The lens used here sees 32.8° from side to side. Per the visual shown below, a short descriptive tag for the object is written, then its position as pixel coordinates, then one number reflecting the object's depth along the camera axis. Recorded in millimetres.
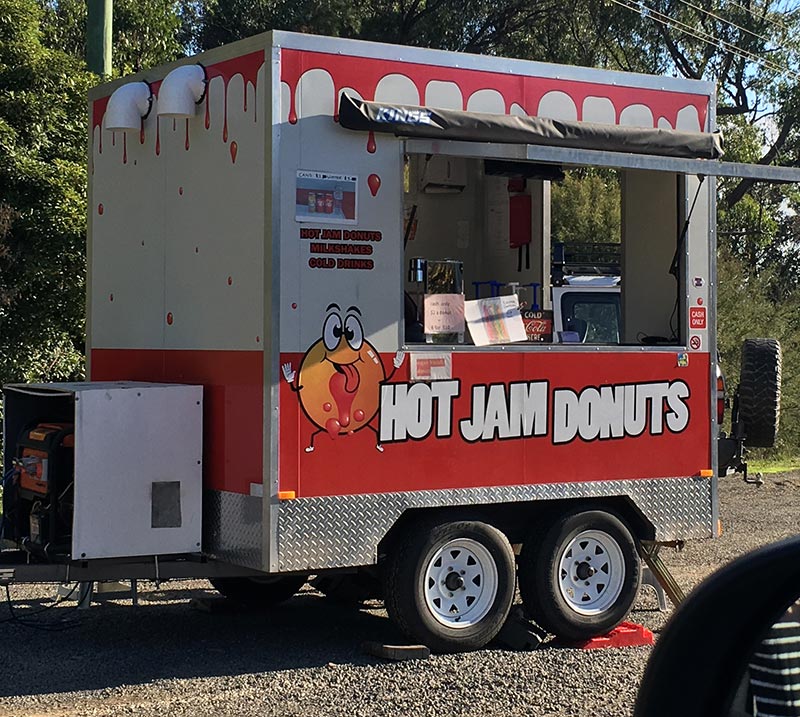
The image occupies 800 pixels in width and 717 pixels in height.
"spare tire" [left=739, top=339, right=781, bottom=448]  9477
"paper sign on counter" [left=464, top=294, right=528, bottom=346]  8352
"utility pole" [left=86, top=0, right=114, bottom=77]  13547
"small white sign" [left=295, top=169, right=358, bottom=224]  7625
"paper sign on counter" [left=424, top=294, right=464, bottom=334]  8297
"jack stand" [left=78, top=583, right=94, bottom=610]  8631
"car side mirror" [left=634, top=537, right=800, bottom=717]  2396
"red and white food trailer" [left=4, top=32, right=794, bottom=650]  7594
